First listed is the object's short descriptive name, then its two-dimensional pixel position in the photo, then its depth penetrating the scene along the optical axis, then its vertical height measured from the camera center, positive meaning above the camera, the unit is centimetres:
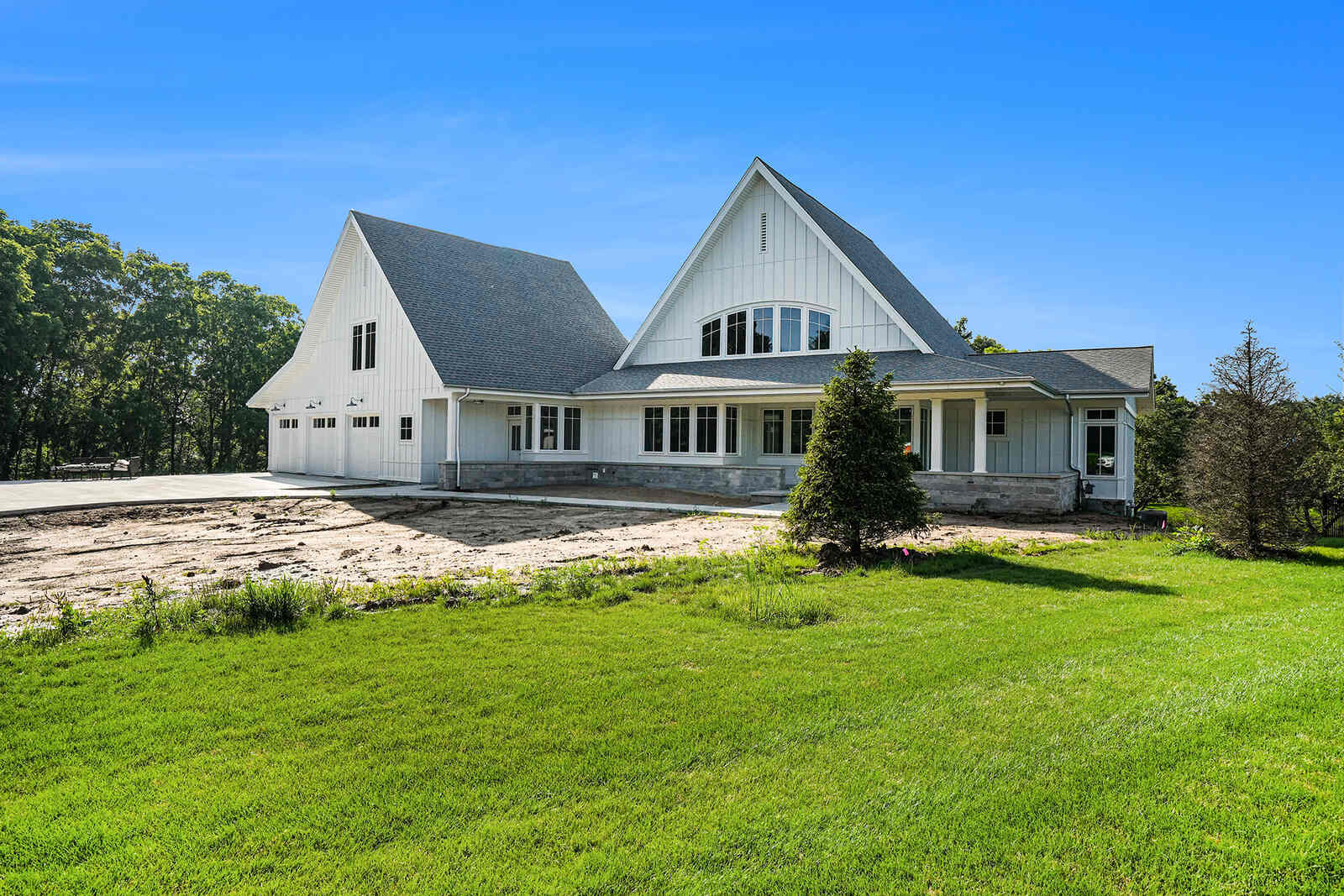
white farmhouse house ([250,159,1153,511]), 1853 +174
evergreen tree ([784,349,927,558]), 992 -48
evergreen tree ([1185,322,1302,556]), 1104 -24
